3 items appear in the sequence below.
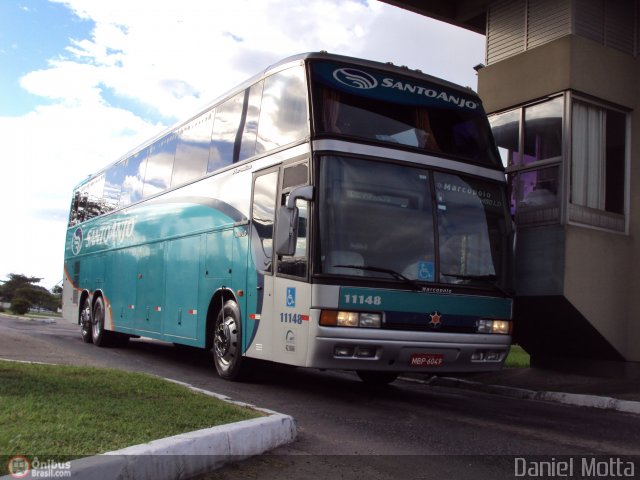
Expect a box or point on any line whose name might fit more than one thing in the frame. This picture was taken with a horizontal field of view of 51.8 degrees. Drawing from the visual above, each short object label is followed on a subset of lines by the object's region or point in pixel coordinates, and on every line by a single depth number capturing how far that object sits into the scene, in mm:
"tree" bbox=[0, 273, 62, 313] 76919
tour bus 7371
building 10703
